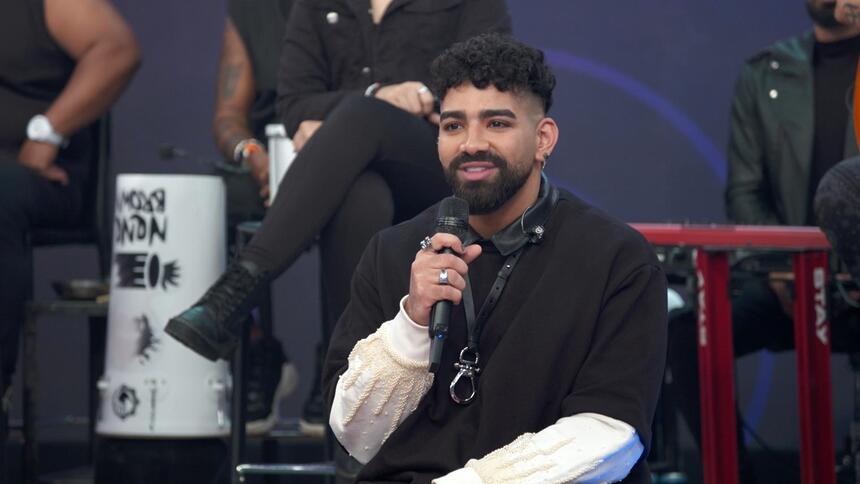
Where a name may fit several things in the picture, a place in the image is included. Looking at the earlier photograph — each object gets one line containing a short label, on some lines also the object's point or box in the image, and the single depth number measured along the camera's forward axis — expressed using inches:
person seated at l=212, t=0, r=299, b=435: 327.3
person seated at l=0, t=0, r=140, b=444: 329.4
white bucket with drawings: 300.5
